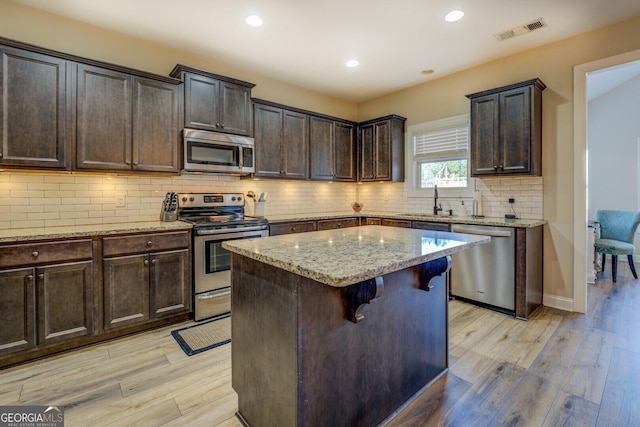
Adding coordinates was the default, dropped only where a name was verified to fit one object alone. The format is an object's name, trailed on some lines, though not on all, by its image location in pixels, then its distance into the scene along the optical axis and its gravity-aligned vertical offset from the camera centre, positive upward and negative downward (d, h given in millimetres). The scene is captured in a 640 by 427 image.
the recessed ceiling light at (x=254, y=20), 2867 +1806
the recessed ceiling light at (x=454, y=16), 2800 +1799
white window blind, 4277 +999
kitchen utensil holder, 4203 +60
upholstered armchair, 4273 -329
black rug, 2597 -1101
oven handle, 3118 -181
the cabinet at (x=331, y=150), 4602 +971
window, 4283 +841
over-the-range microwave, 3299 +686
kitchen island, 1329 -569
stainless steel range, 3119 -306
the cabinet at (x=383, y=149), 4715 +992
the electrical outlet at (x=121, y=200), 3219 +141
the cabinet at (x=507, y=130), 3330 +914
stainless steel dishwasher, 3223 -633
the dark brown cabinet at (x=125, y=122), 2771 +869
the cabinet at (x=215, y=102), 3297 +1246
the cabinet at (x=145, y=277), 2666 -579
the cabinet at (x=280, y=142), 4027 +963
